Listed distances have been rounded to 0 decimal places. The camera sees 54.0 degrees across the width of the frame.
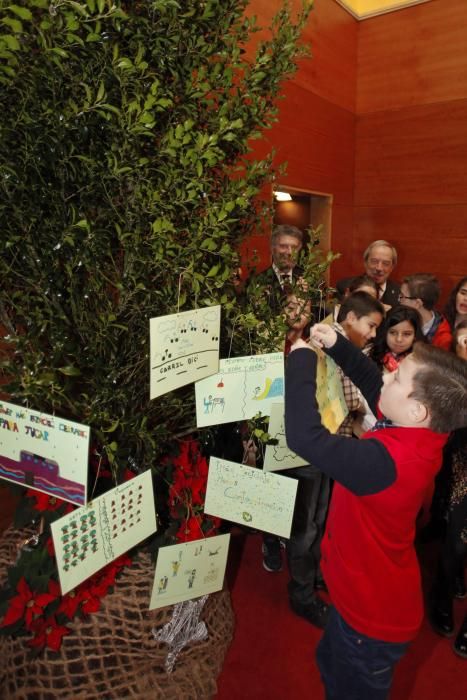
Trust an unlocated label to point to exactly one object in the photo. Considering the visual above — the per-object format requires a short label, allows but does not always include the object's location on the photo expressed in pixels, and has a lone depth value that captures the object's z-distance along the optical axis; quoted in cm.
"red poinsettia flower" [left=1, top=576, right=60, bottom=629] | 108
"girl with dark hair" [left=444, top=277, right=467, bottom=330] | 262
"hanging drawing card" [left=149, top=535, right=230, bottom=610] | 121
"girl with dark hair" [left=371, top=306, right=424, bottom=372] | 221
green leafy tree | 85
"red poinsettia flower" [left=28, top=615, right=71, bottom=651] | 112
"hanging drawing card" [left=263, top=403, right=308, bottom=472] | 127
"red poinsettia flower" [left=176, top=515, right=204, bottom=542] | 130
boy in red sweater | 99
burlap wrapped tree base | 115
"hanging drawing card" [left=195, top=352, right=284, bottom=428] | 118
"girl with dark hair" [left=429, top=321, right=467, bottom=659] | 183
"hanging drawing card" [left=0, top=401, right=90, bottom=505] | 95
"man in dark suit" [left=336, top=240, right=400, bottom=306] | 312
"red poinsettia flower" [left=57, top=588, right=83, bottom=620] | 113
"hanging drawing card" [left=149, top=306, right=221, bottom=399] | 100
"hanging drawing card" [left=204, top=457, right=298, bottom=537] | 125
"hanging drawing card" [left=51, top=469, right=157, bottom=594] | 95
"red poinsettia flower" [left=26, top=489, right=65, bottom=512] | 118
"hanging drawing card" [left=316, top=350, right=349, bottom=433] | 113
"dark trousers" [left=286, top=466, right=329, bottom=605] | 176
